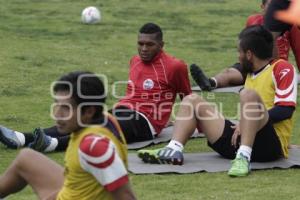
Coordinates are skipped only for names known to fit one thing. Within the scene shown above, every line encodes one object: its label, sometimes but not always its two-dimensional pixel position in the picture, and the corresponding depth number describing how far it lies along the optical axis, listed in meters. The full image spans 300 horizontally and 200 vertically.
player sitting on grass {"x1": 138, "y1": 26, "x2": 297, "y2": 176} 13.57
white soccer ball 30.33
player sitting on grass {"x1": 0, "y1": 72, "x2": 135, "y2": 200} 8.63
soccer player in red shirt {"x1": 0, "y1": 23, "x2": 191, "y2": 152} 15.37
